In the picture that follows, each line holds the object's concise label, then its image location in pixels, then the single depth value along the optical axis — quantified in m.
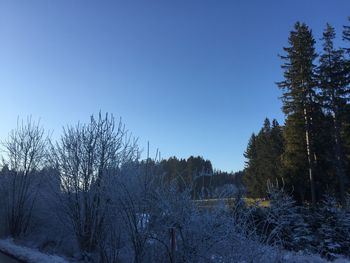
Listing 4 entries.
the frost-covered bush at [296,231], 17.98
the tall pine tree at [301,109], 34.06
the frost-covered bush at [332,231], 18.12
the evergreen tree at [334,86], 33.22
